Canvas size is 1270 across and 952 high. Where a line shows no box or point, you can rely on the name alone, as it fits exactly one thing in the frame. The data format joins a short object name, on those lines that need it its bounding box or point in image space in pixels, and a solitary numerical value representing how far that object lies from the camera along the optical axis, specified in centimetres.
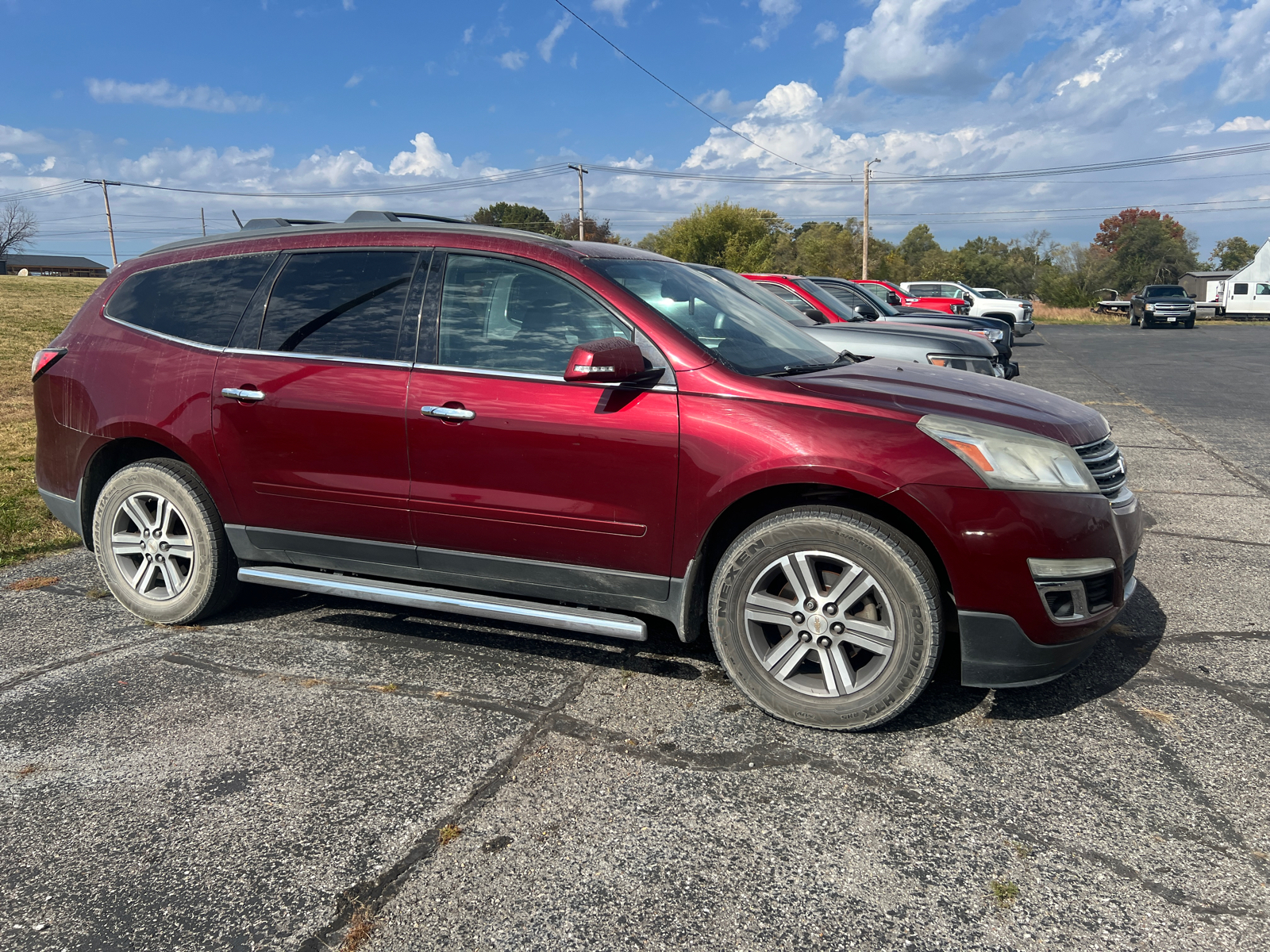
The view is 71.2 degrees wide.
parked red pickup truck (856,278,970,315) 2244
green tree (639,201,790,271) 7219
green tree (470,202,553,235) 8031
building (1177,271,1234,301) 7600
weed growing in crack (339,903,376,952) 221
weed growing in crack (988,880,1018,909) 236
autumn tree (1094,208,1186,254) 10456
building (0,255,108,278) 10400
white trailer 4616
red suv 313
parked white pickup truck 2986
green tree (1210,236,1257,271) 11901
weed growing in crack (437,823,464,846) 264
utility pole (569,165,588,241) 5831
